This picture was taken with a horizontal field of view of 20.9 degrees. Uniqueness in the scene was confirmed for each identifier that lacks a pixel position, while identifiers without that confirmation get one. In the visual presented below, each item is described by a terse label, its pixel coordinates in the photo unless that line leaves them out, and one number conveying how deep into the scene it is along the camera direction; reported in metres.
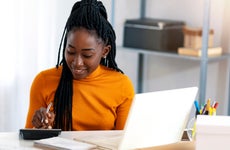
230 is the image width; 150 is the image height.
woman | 2.32
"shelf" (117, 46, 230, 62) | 3.71
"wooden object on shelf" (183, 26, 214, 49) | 3.80
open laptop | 1.86
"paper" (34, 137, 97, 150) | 1.94
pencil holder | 2.13
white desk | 1.97
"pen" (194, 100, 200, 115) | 2.24
